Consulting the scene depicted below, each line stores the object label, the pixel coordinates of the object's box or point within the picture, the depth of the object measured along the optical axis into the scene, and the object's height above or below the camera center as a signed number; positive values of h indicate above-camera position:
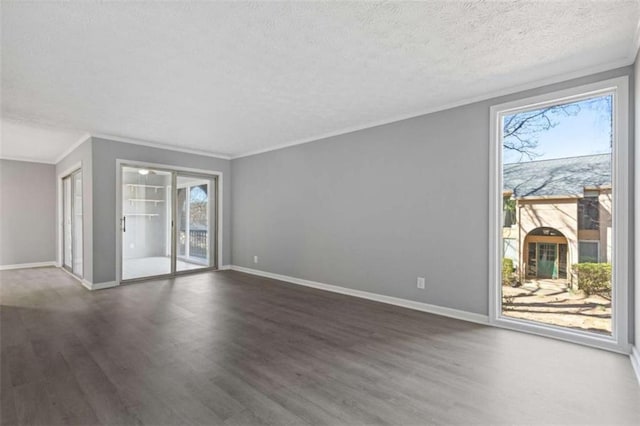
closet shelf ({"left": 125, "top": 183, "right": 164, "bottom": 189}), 5.69 +0.50
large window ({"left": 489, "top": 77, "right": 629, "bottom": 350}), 2.77 +0.00
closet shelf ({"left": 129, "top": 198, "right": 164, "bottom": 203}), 5.75 +0.23
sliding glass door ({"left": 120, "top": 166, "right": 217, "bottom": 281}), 5.64 -0.20
